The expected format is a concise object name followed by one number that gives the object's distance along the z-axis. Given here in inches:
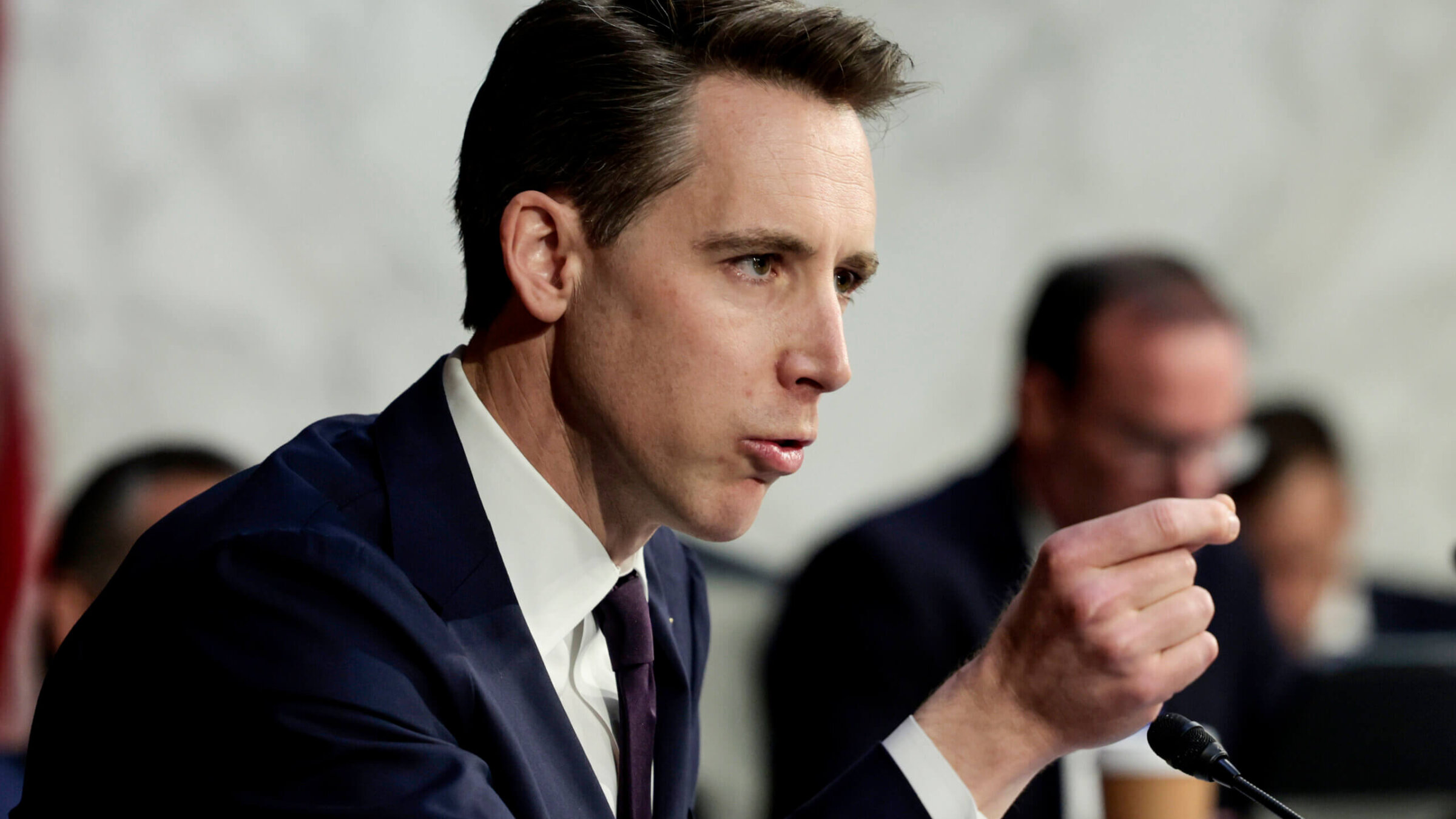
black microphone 79.9
